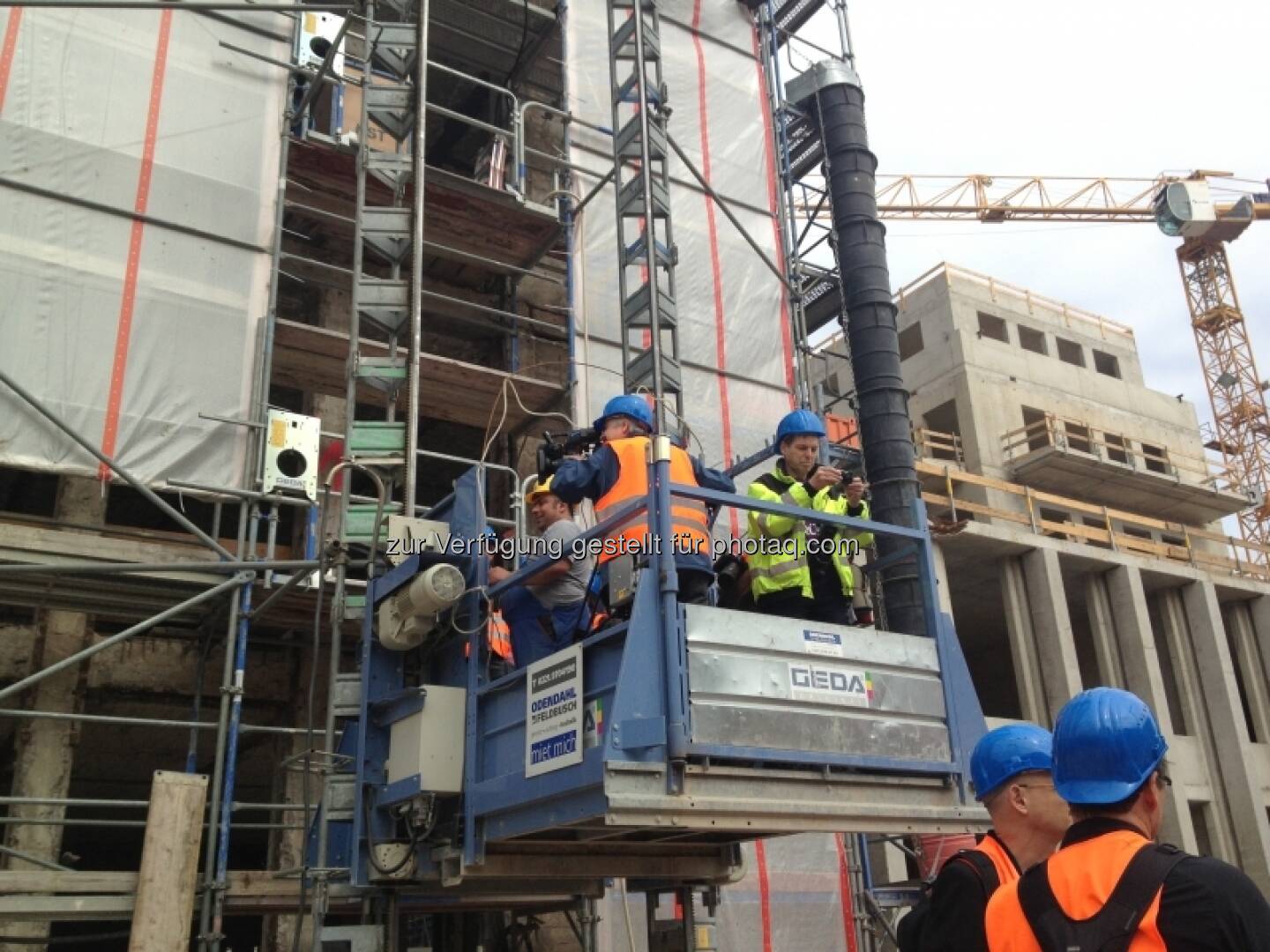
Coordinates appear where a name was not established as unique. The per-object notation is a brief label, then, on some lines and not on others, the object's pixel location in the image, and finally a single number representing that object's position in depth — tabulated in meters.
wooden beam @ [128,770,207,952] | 7.33
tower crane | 50.91
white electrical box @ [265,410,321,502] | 9.93
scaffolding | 8.20
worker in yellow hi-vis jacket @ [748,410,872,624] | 6.32
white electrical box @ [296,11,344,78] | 11.48
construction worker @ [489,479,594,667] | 6.42
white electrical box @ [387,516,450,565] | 7.03
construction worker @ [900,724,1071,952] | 3.21
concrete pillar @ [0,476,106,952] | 9.40
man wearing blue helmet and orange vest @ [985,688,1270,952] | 2.31
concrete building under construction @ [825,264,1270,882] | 24.56
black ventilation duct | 14.00
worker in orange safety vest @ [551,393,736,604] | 5.73
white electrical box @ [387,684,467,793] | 6.14
